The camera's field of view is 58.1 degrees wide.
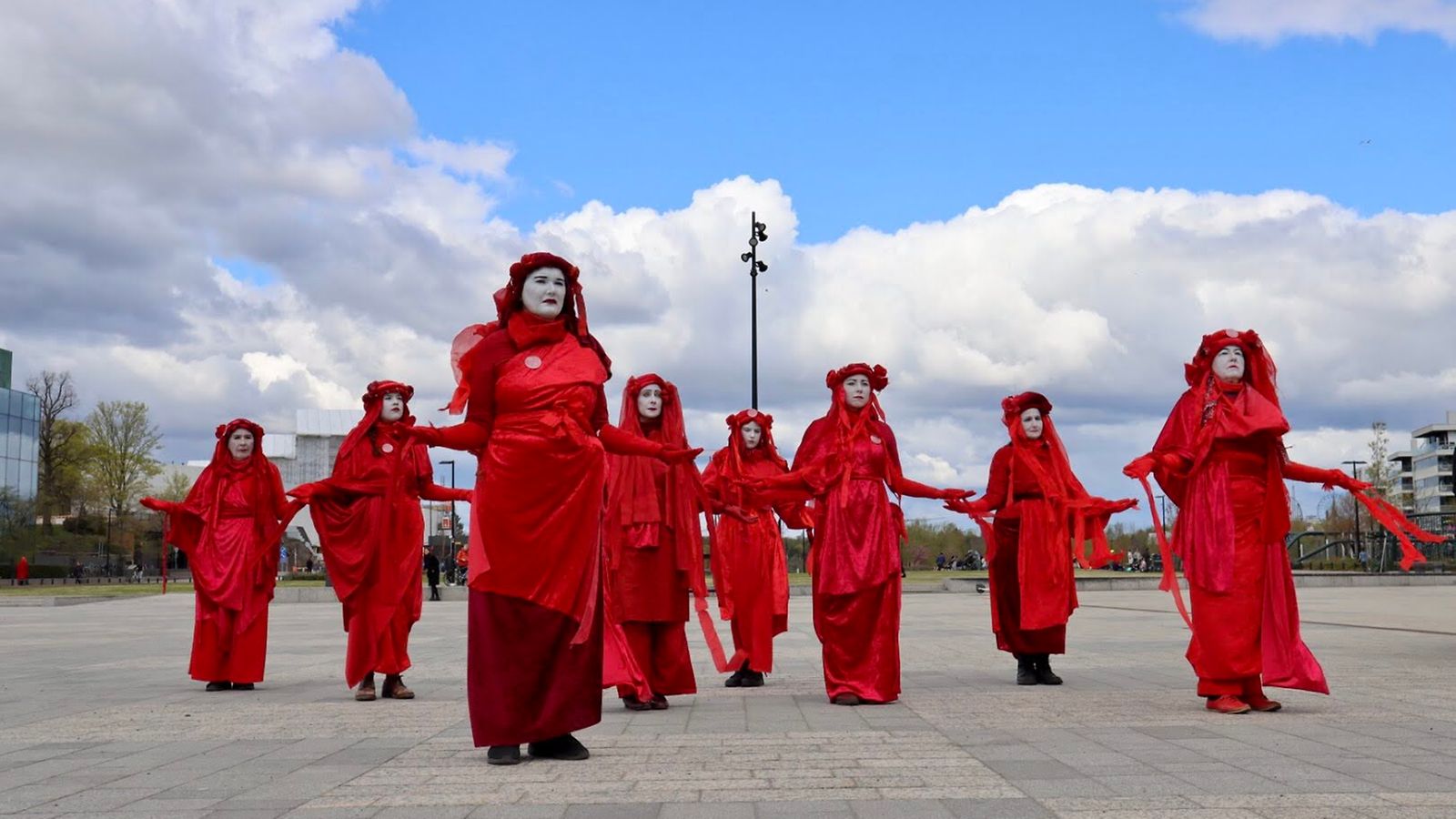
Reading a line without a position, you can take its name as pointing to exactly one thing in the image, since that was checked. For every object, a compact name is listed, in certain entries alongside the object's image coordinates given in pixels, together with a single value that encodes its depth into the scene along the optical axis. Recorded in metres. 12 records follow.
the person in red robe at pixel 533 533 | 6.34
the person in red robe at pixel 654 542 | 9.32
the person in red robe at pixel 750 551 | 10.62
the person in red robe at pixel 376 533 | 9.77
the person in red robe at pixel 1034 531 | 10.22
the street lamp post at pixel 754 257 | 31.25
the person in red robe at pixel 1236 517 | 7.96
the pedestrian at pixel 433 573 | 33.89
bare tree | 67.31
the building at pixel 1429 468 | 127.94
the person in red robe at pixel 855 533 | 8.97
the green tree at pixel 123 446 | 63.44
